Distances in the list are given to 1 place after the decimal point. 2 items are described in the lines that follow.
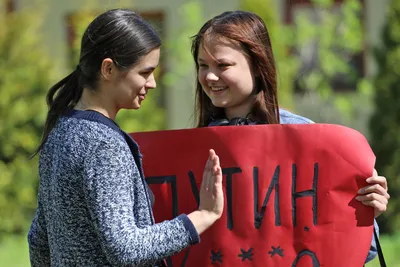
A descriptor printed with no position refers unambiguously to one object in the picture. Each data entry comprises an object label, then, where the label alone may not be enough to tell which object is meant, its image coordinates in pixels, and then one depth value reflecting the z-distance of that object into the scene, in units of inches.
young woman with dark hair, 197.0
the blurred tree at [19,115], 770.2
